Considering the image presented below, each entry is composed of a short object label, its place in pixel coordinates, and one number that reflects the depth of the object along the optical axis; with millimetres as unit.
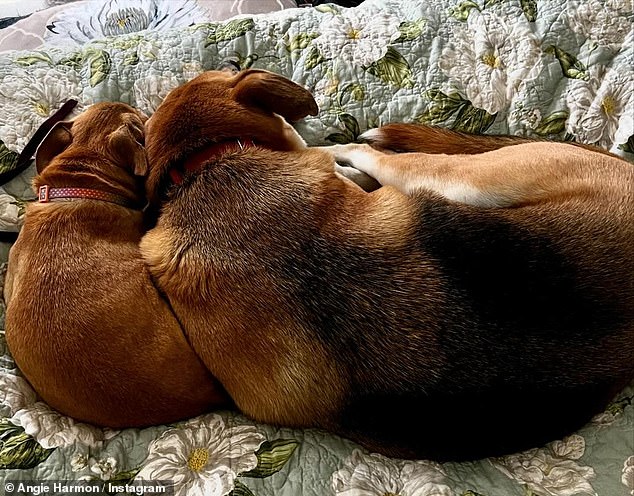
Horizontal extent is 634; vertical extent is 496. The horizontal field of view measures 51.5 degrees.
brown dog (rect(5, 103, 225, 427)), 1442
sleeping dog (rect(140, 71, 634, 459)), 1381
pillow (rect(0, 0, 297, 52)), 2494
